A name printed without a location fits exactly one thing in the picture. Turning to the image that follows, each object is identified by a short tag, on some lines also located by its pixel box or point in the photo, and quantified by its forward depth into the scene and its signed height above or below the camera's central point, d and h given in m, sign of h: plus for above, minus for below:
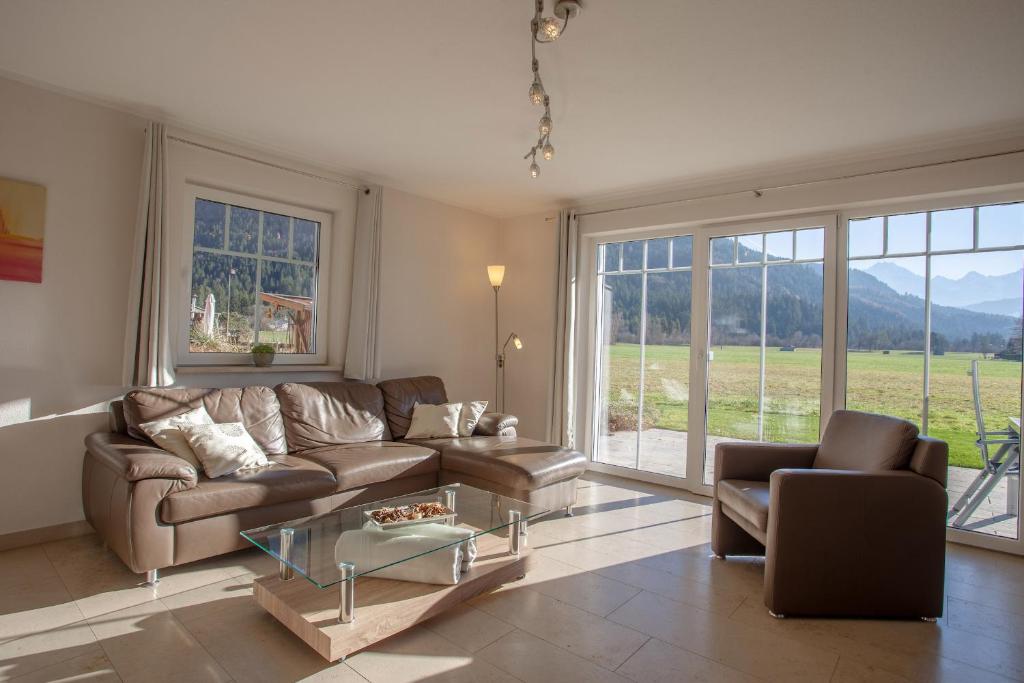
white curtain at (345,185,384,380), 4.55 +0.47
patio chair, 3.46 -0.59
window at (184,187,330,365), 3.94 +0.49
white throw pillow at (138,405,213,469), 3.03 -0.53
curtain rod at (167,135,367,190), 3.69 +1.35
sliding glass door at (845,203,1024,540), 3.51 +0.24
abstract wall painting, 3.03 +0.58
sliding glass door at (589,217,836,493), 4.23 +0.16
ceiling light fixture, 2.17 +1.34
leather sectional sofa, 2.67 -0.73
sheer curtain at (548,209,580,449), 5.21 +0.05
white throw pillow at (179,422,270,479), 2.99 -0.59
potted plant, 4.07 -0.09
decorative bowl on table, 2.54 -0.79
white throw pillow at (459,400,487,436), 4.49 -0.52
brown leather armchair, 2.56 -0.80
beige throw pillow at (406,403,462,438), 4.38 -0.56
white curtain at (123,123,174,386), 3.36 +0.33
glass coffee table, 2.10 -0.96
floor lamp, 5.86 -0.13
